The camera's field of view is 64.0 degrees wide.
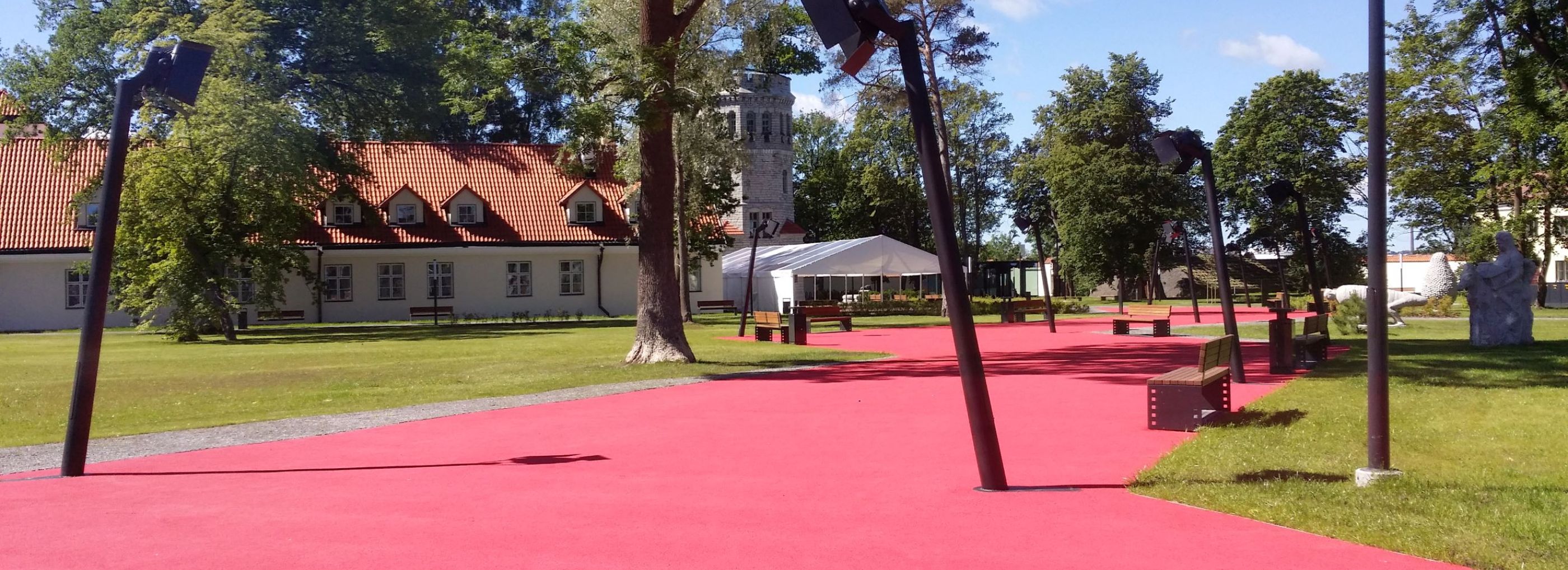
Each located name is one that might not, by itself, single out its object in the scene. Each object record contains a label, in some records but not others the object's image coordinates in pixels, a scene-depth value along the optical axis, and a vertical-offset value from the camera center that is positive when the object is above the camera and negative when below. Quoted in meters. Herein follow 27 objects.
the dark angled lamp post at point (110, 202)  9.89 +0.86
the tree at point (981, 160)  79.81 +9.70
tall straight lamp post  8.38 +0.33
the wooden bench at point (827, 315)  35.66 -0.26
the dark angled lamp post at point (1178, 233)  37.09 +2.25
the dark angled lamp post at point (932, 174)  8.35 +0.88
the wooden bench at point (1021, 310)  38.78 -0.13
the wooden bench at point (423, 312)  47.28 -0.13
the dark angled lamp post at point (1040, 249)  32.78 +1.60
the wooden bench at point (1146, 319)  29.33 -0.40
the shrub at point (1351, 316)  28.89 -0.29
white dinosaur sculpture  30.39 +0.11
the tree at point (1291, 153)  65.88 +8.08
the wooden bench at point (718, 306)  52.59 +0.05
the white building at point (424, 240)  43.66 +2.59
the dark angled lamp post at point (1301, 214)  21.03 +1.75
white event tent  49.34 +1.63
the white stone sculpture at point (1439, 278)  31.78 +0.63
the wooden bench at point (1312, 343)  19.02 -0.60
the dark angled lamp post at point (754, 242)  30.53 +1.58
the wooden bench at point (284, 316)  41.64 -0.25
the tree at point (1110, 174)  65.44 +6.89
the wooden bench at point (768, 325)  29.05 -0.44
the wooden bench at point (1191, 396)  11.57 -0.87
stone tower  78.69 +9.28
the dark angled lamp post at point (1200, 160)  15.46 +1.83
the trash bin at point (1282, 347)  18.05 -0.62
